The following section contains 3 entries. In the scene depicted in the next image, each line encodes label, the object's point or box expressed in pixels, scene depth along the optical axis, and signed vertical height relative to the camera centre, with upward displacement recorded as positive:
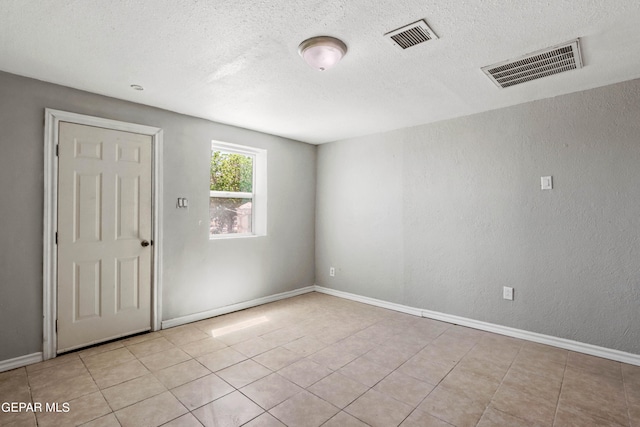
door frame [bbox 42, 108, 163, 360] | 2.64 -0.07
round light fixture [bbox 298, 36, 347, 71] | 1.98 +1.06
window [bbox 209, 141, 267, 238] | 3.95 +0.32
